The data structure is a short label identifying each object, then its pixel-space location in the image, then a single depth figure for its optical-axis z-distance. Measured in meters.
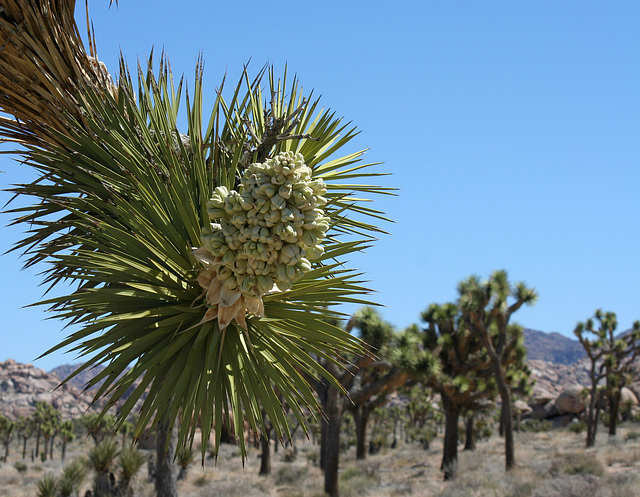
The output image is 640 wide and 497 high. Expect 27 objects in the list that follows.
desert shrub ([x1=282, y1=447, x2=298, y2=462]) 29.83
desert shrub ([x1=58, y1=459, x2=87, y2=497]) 13.42
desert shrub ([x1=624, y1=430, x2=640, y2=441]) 28.25
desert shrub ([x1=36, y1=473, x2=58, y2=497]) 13.63
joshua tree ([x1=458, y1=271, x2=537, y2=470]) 17.52
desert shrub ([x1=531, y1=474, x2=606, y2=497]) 12.10
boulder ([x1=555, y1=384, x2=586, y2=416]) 46.44
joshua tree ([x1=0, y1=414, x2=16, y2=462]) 40.52
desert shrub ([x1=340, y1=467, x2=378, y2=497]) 15.59
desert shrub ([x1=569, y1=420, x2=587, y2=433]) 38.25
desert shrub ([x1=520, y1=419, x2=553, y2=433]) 43.05
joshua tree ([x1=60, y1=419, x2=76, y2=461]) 40.81
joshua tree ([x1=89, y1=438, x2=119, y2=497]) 13.02
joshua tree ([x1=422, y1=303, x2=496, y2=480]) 19.02
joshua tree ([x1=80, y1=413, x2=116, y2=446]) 34.53
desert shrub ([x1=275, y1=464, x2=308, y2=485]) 20.56
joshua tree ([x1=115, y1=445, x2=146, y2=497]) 12.89
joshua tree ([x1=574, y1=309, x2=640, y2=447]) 26.69
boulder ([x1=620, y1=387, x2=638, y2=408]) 42.41
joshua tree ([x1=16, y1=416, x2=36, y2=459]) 45.06
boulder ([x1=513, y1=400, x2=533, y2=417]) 52.72
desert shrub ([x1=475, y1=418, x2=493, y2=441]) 40.22
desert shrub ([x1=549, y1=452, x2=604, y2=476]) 15.81
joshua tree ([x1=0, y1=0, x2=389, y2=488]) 2.73
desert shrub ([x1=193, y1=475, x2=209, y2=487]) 20.71
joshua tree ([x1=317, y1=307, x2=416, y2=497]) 13.44
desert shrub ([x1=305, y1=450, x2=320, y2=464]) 28.80
